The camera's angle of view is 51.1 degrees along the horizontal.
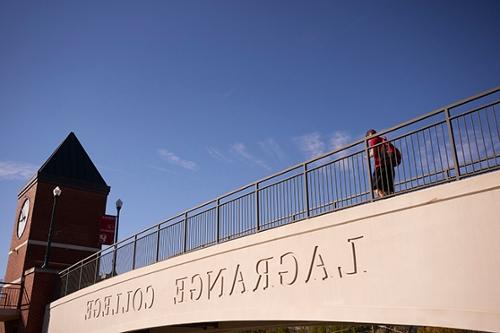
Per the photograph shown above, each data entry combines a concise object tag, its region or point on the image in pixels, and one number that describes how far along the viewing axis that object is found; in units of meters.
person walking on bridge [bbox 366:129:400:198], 8.77
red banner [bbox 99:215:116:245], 28.64
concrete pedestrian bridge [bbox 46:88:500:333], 6.75
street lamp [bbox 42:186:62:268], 21.76
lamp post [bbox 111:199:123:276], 25.88
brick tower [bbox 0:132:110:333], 25.70
